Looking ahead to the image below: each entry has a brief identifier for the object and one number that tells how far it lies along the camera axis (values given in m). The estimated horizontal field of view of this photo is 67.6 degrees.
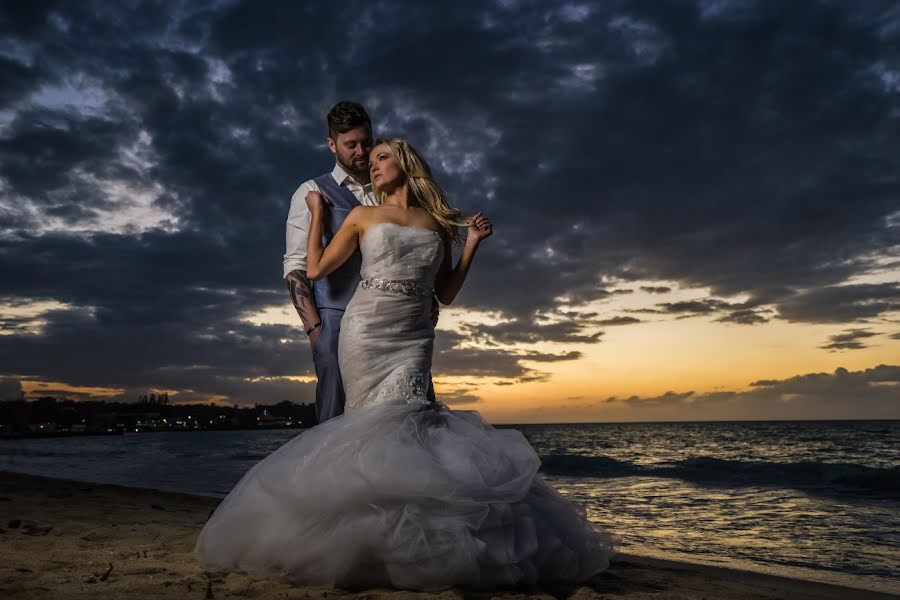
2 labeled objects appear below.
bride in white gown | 3.14
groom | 4.07
